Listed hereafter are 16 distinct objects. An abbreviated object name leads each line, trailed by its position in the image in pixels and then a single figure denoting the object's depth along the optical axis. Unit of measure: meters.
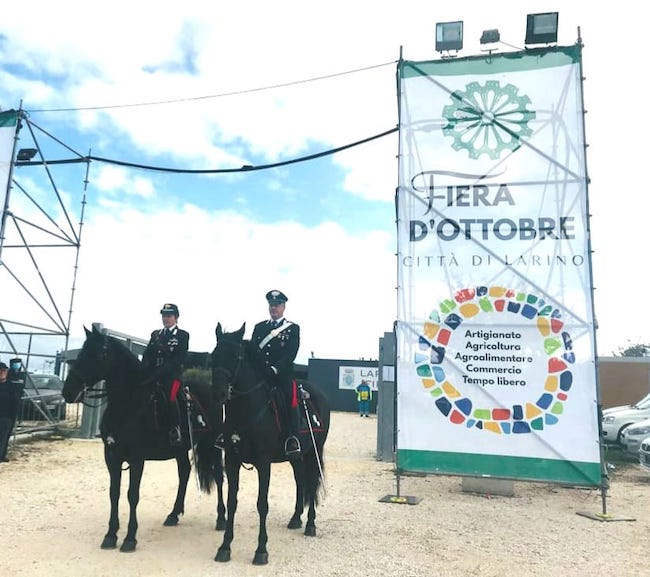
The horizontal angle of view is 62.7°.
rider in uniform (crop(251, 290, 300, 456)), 5.45
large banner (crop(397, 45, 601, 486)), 7.16
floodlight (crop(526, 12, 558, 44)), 7.68
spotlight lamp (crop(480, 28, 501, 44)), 7.97
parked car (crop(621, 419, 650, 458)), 11.58
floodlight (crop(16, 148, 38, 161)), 12.59
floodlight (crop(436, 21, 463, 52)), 8.09
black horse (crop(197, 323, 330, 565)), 4.93
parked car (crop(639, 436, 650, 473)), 9.91
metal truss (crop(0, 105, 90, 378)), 11.25
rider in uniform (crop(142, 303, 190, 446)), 5.62
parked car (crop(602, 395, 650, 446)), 13.20
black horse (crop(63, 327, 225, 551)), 5.08
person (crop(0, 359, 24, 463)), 9.34
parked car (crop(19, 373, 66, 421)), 13.90
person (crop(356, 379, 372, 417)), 24.25
